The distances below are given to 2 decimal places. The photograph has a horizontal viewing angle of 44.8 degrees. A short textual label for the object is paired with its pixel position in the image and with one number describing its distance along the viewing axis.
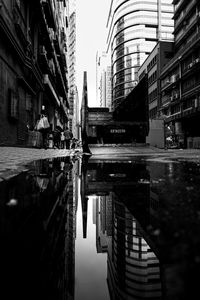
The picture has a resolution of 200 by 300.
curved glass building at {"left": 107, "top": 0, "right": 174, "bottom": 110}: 84.96
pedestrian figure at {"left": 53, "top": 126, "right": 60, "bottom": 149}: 22.17
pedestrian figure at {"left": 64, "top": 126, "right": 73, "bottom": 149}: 21.11
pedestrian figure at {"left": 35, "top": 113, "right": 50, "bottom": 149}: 14.90
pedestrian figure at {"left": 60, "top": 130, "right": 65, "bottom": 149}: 26.44
